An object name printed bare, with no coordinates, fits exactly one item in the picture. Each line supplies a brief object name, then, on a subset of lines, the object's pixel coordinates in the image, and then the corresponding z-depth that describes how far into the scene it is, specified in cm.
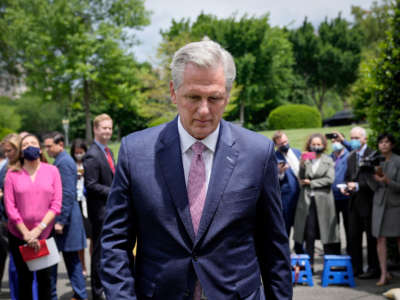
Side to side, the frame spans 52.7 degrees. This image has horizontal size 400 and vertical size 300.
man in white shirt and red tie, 512
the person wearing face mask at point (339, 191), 700
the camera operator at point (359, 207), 626
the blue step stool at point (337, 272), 599
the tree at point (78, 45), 2680
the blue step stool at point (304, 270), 605
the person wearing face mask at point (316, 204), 662
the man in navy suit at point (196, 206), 191
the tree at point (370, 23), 4497
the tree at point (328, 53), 4269
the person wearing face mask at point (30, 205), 446
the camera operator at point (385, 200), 584
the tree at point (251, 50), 3706
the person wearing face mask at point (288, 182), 688
